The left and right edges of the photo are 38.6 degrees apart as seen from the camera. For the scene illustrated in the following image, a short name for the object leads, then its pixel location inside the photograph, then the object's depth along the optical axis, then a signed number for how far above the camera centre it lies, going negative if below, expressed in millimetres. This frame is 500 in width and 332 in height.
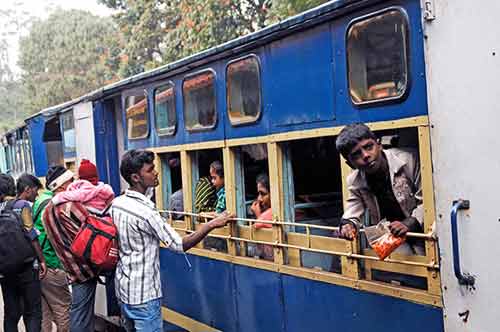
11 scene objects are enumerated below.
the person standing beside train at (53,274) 6223 -895
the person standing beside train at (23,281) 5961 -895
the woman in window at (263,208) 4719 -334
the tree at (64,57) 32000 +5382
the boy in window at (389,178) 3359 -131
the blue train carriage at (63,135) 7922 +485
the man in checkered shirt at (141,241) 4332 -455
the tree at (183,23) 15500 +3344
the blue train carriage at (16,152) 12945 +494
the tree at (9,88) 53594 +7319
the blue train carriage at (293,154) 3357 +38
